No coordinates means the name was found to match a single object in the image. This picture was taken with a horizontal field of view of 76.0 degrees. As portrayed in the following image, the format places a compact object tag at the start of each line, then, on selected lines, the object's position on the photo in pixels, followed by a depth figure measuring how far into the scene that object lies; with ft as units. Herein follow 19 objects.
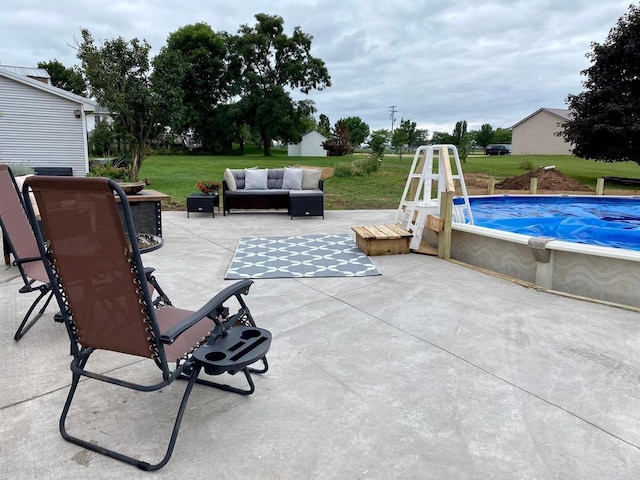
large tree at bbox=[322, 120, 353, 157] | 111.34
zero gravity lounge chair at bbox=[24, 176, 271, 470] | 4.72
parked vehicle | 138.14
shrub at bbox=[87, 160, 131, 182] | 19.60
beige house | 115.96
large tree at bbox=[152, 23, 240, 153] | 106.83
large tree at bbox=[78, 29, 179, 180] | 33.88
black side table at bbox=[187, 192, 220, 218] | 25.52
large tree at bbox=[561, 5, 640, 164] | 43.75
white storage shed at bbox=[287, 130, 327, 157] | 123.95
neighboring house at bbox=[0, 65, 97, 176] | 41.93
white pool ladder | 17.35
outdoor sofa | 25.38
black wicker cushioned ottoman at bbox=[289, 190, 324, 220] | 24.63
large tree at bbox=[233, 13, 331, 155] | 99.09
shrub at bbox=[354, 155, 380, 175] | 50.98
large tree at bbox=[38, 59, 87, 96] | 126.52
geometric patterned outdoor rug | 13.99
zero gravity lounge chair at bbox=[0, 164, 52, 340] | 8.97
